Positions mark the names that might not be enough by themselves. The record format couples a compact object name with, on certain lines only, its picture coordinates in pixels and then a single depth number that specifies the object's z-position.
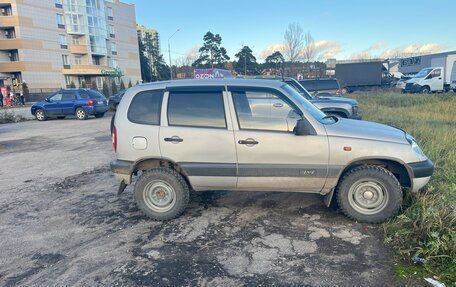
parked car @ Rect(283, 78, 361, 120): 8.47
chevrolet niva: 3.95
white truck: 24.36
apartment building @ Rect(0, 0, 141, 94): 44.31
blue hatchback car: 18.22
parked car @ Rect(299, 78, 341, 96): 15.38
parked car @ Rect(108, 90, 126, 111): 21.53
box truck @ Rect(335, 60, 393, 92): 32.34
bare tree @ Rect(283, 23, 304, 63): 45.16
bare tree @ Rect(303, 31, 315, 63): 46.31
